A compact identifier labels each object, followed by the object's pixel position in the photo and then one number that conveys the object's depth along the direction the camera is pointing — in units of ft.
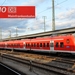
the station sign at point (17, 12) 80.22
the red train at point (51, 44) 94.61
